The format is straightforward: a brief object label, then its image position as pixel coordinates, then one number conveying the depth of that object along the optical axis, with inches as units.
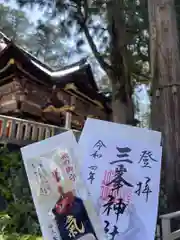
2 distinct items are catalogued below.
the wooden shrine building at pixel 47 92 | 235.0
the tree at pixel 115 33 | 182.8
